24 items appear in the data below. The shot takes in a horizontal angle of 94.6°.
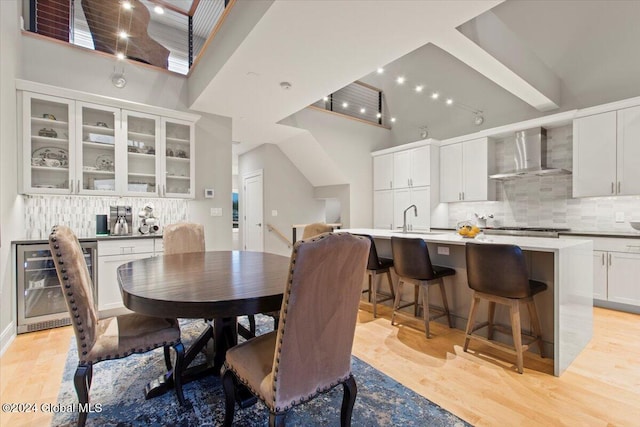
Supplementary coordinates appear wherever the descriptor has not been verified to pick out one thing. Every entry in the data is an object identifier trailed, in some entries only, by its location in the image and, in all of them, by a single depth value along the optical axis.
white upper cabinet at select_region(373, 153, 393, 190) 5.94
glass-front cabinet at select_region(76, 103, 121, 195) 3.39
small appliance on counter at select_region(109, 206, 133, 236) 3.54
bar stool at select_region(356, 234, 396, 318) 3.29
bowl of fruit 2.89
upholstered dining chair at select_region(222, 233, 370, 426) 1.10
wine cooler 2.83
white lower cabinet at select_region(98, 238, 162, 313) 3.21
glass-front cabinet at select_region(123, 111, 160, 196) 3.68
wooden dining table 1.27
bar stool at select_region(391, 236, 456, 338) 2.71
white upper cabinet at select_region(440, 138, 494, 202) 4.92
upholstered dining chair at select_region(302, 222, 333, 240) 3.03
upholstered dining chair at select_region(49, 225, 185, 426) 1.42
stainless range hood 4.34
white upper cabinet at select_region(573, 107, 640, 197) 3.55
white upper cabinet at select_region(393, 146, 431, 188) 5.40
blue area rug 1.64
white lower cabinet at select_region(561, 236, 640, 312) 3.36
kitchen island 2.11
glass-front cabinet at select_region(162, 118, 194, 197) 3.97
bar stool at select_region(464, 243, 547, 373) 2.11
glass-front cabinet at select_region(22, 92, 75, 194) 3.04
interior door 6.34
